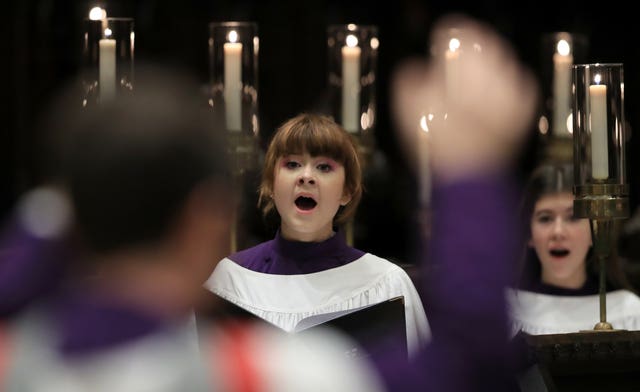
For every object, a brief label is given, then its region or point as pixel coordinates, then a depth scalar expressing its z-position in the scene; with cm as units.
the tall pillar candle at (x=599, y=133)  683
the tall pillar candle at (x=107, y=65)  753
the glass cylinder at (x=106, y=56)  755
